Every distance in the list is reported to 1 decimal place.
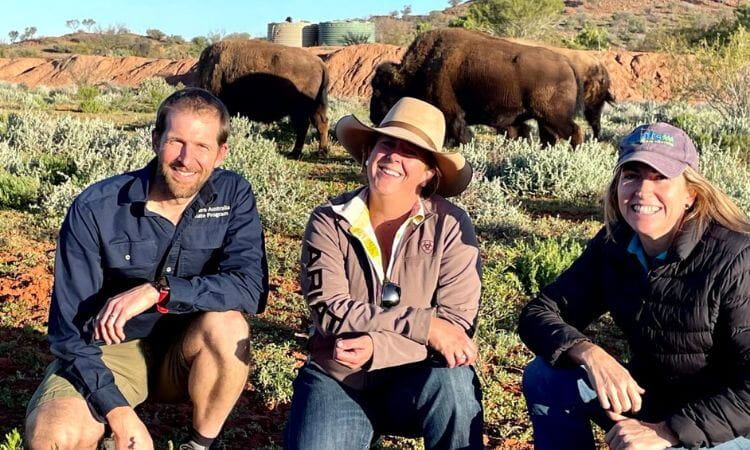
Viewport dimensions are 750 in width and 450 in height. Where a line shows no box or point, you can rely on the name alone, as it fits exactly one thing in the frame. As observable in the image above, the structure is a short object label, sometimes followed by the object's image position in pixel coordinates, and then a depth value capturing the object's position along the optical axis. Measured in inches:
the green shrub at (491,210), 271.1
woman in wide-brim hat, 112.3
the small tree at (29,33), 2336.4
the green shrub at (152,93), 725.3
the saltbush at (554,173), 341.7
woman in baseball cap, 98.7
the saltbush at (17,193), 289.6
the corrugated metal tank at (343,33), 1647.4
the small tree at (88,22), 2416.2
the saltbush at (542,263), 210.8
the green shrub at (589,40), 1541.6
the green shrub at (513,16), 1628.9
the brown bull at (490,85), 462.9
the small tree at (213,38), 2045.0
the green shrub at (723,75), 546.0
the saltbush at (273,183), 269.0
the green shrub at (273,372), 155.5
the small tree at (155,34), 2372.0
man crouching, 111.9
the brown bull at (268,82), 498.0
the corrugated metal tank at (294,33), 1686.8
